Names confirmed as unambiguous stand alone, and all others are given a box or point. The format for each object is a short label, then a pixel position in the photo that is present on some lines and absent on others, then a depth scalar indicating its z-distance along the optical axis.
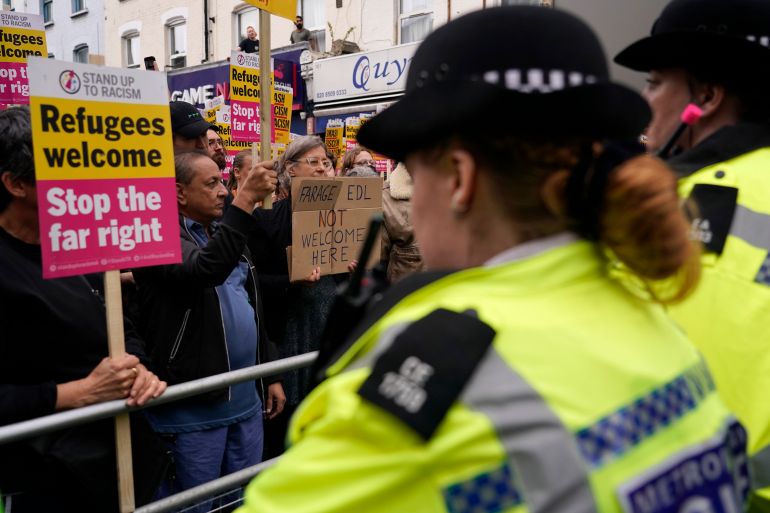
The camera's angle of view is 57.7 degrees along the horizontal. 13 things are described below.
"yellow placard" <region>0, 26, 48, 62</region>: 6.69
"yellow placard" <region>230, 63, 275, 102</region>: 7.37
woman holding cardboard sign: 3.93
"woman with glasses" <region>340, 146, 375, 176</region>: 6.50
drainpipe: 19.81
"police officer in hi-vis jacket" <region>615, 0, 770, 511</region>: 1.37
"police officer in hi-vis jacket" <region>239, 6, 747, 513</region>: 0.81
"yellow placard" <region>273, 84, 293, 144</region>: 8.31
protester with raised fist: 2.86
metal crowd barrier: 1.96
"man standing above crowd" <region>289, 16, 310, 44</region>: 17.56
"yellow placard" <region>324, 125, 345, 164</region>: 10.53
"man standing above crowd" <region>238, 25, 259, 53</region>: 16.27
